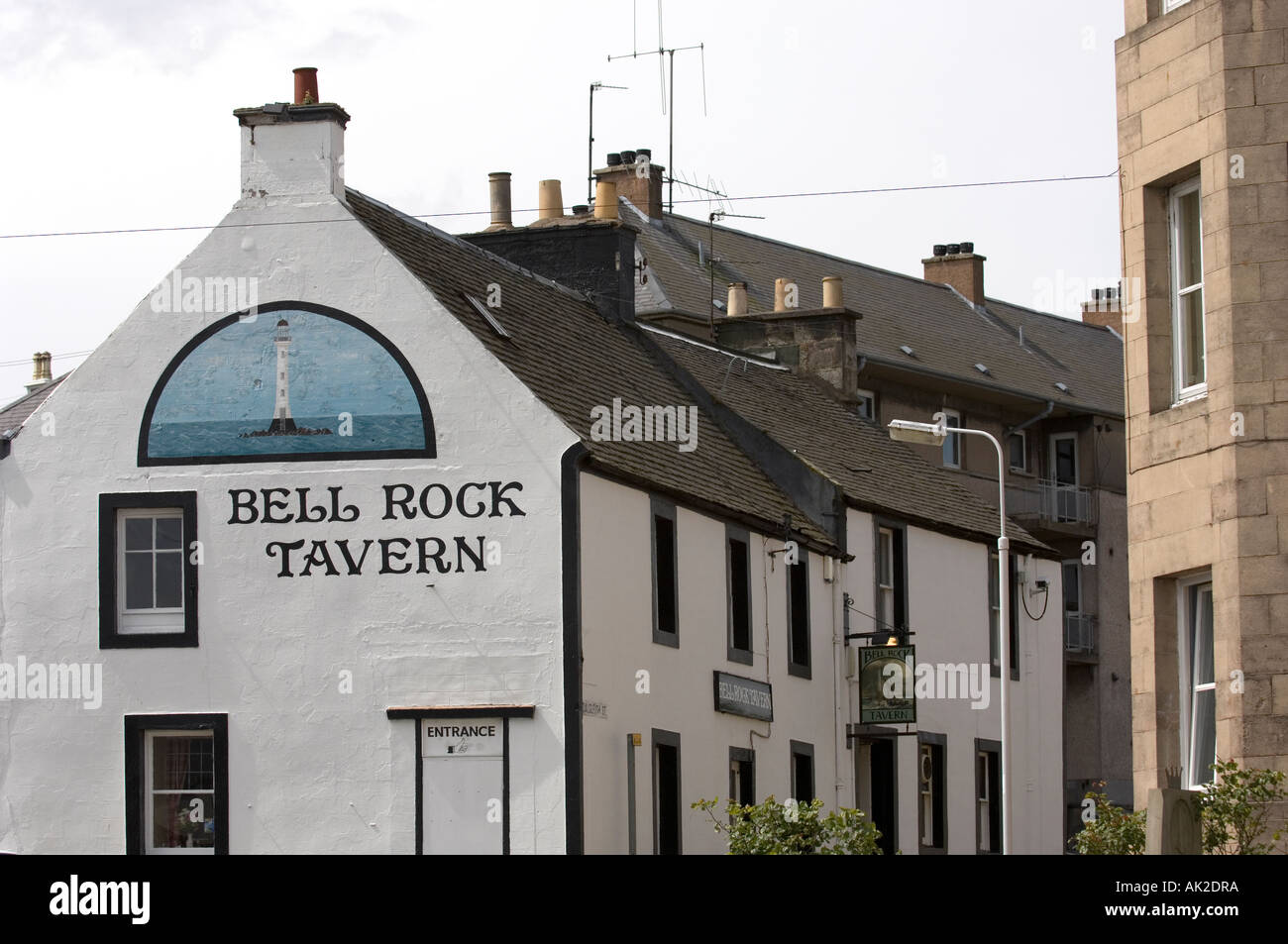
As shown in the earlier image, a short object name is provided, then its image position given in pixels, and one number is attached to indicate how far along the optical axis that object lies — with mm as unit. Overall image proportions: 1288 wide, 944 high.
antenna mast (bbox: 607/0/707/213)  53625
